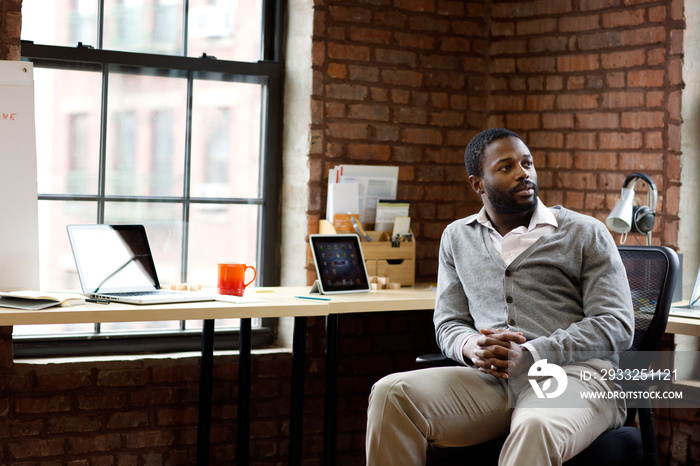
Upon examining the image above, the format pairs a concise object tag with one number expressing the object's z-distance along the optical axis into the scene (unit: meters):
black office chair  2.09
